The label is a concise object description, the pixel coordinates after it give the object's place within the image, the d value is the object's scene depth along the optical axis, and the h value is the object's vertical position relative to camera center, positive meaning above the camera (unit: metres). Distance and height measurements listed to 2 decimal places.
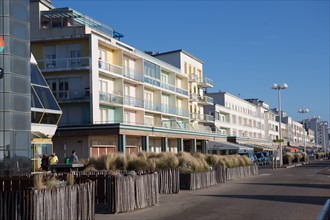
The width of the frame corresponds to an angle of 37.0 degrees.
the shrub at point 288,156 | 63.05 -1.37
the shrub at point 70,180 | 13.28 -0.88
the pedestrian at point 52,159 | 27.51 -0.61
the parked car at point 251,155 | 61.03 -1.13
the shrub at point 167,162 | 24.00 -0.73
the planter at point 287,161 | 62.37 -1.98
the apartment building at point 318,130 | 169.12 +5.83
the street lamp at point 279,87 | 54.78 +6.52
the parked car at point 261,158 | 66.06 -1.70
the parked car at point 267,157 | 70.16 -1.71
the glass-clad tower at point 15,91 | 18.38 +2.22
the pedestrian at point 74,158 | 29.07 -0.57
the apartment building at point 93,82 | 43.28 +6.27
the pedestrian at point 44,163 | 25.30 -0.76
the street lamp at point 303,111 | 79.66 +5.53
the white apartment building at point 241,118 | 82.69 +5.61
